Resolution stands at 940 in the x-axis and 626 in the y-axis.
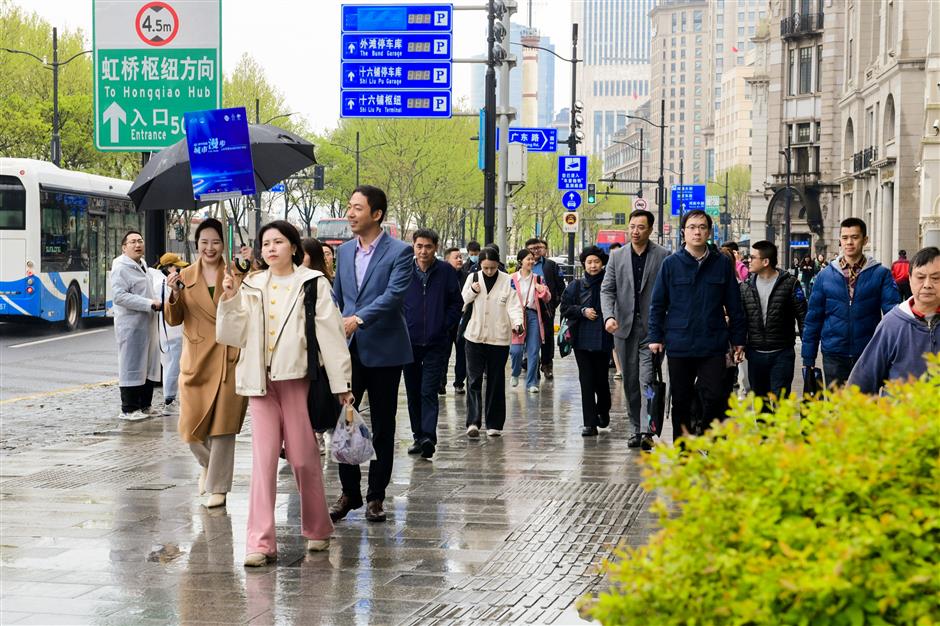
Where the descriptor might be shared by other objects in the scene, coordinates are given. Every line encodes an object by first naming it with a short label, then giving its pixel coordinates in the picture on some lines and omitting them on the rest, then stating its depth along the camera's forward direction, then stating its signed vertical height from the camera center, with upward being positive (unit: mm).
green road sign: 12531 +1598
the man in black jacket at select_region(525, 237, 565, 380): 17953 -465
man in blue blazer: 8258 -479
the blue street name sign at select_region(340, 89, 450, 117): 23688 +2447
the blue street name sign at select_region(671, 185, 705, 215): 73812 +2735
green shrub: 2934 -647
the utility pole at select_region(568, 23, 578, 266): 38562 +4330
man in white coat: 13883 -937
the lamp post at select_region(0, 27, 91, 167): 42500 +3546
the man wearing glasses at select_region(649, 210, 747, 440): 10133 -578
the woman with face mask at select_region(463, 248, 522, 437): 12797 -951
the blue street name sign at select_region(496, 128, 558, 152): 28467 +2202
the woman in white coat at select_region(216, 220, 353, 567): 7188 -669
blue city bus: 26078 -58
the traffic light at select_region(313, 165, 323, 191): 55959 +2641
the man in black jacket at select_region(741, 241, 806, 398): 11664 -652
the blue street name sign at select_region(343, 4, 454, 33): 23109 +3860
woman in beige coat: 8891 -874
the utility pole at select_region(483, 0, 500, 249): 21297 +1591
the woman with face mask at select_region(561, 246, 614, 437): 12859 -919
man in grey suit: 11930 -552
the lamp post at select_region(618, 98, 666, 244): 59756 +2288
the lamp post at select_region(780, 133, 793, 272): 70000 +101
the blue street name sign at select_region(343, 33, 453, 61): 23328 +3374
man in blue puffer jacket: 10148 -410
